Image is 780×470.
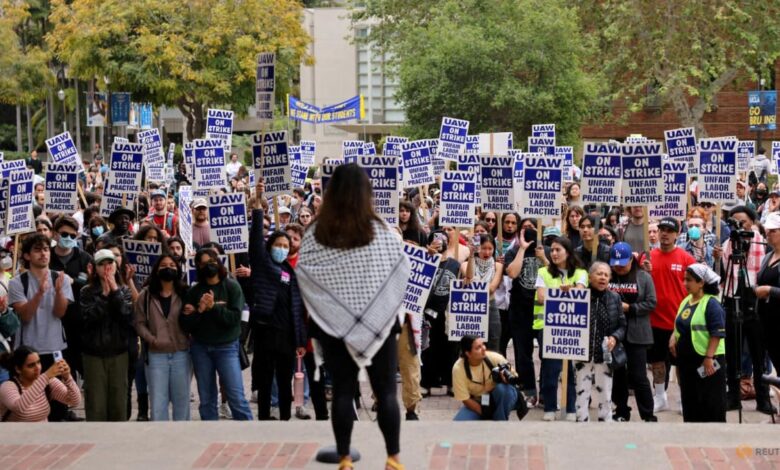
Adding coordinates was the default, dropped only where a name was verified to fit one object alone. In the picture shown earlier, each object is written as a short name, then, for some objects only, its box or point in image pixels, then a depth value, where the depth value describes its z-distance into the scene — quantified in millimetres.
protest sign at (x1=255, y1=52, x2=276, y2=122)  13344
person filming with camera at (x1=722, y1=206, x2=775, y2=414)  11203
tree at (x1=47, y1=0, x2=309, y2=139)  39156
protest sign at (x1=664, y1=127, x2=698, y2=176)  17734
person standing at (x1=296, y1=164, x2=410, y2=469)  7023
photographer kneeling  10188
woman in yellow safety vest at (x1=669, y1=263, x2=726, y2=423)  10289
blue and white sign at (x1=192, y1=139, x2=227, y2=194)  17328
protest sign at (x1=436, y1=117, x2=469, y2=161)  19750
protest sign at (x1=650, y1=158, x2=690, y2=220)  14773
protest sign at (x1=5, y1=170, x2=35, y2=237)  14312
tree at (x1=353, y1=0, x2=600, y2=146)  33875
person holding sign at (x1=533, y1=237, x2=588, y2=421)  11531
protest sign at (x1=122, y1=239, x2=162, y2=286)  11609
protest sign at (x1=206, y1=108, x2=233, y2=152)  19844
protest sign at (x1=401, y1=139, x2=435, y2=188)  18938
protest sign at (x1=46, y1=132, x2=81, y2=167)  20062
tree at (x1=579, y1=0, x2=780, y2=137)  38688
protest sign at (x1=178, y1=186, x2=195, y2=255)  14766
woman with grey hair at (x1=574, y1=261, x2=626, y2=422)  10969
